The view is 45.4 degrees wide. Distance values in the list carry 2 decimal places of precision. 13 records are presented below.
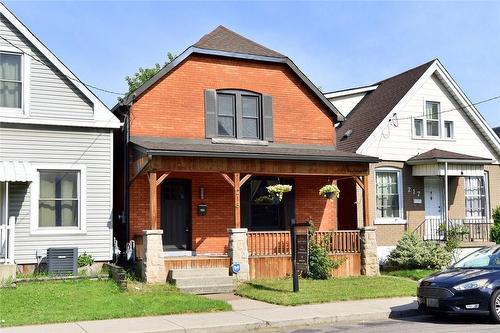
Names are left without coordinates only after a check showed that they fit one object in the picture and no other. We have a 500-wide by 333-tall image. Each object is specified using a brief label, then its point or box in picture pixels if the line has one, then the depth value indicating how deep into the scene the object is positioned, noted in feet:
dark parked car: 35.55
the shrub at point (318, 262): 54.19
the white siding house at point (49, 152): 51.67
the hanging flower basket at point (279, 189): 56.44
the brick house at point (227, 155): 53.72
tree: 131.34
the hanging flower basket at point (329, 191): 57.88
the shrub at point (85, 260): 52.44
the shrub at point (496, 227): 72.59
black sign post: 46.37
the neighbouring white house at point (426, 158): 68.13
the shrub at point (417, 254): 61.98
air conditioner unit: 50.60
